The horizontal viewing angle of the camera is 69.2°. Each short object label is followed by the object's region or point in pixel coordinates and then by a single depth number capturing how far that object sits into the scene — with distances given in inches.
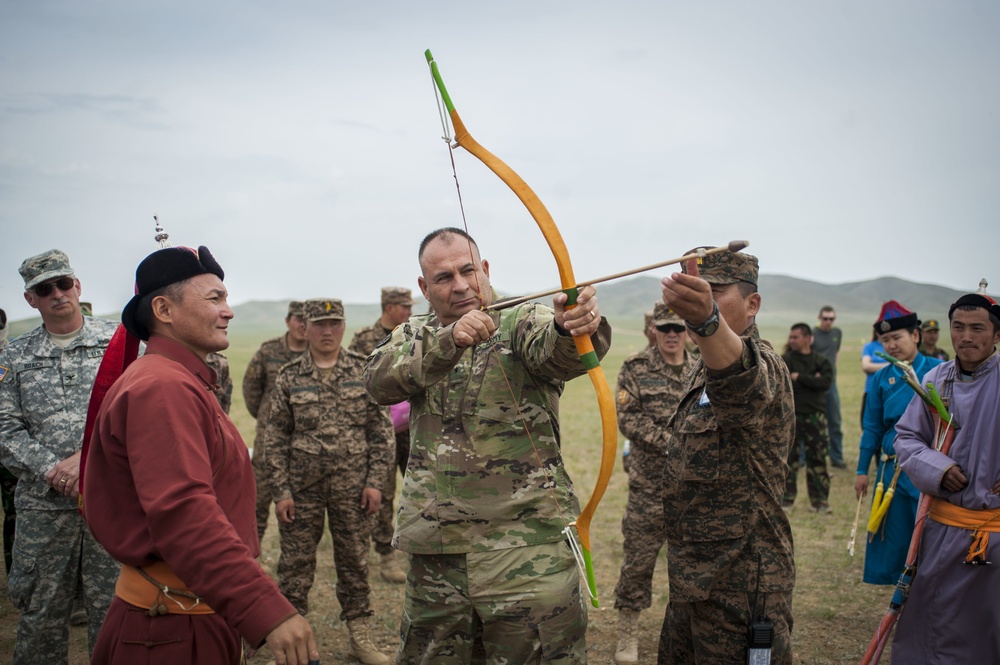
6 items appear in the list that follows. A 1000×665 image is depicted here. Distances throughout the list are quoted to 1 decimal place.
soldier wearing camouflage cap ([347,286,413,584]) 292.2
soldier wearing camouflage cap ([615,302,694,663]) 224.4
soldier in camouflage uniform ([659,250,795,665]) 134.2
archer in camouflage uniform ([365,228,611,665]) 123.0
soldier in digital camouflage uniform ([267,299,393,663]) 221.5
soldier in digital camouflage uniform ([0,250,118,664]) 173.0
